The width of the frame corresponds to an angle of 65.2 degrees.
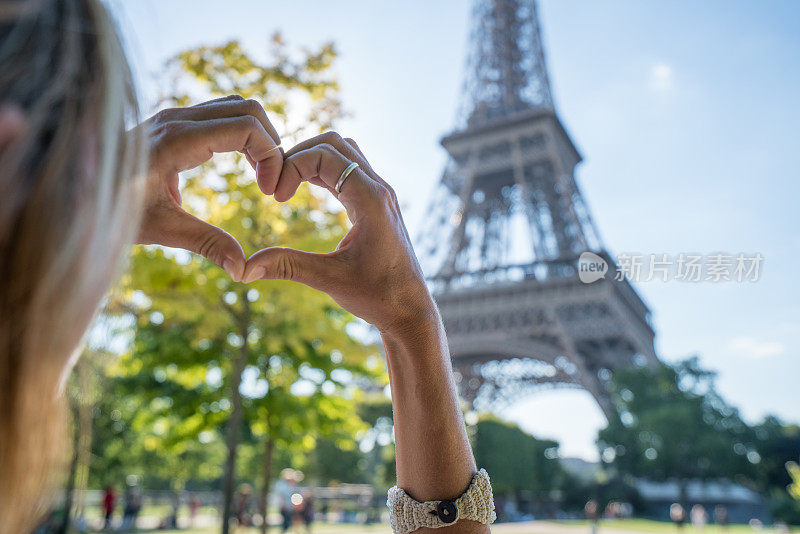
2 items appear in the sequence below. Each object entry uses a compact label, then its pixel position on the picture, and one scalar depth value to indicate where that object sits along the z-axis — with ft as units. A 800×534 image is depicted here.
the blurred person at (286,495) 48.57
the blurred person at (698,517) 88.02
